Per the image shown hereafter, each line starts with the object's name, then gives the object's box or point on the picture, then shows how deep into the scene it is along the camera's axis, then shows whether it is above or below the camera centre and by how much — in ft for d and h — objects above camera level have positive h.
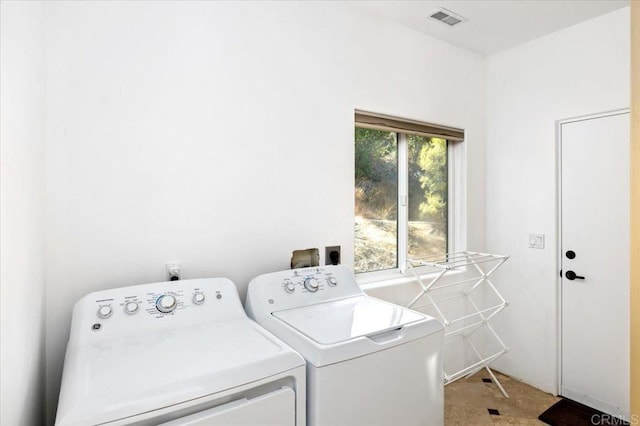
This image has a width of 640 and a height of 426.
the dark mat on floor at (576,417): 7.32 -4.40
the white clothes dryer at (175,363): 3.09 -1.55
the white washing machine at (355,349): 4.02 -1.70
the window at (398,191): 8.16 +0.52
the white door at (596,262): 7.50 -1.15
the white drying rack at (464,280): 8.42 -1.75
